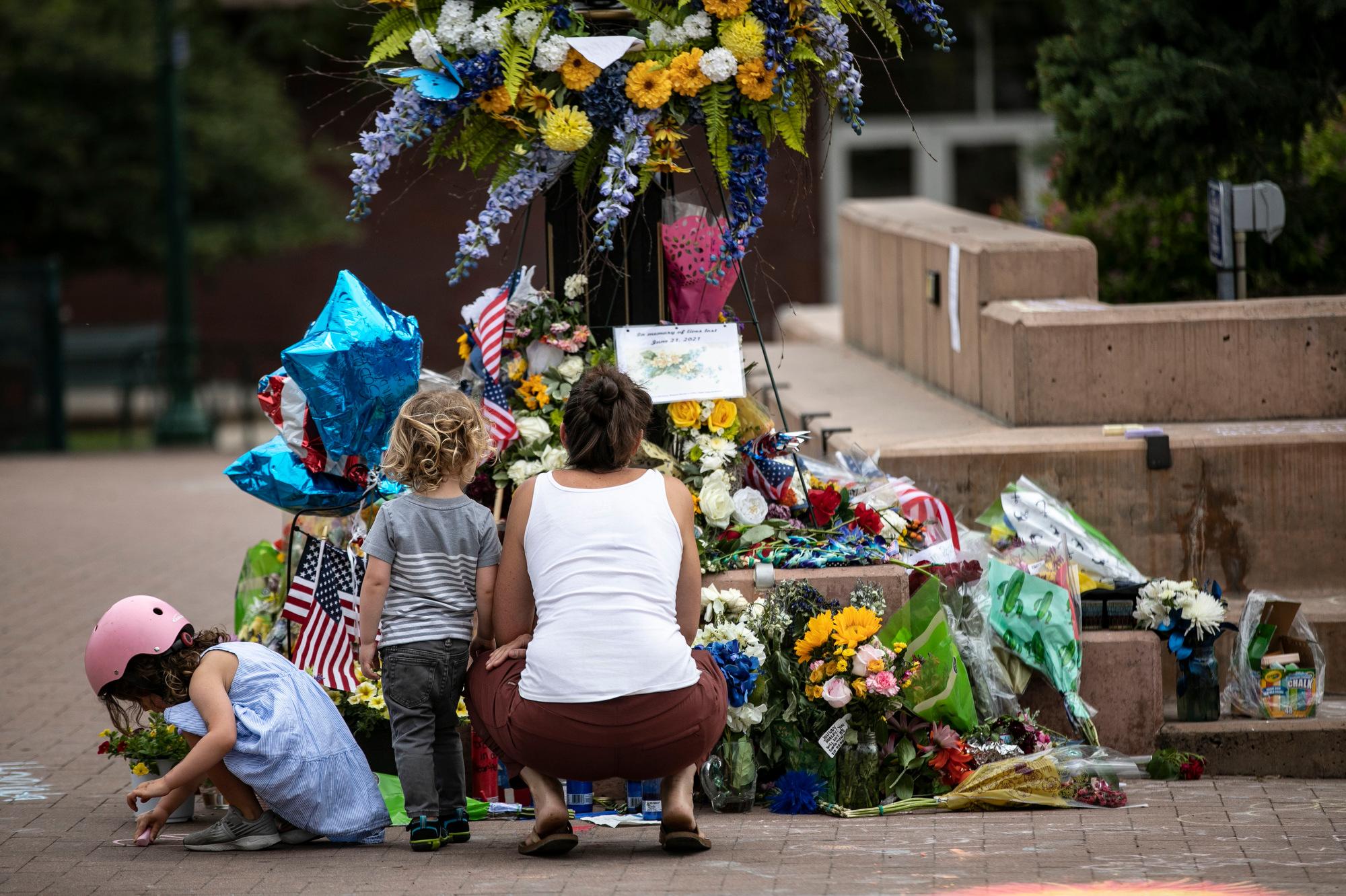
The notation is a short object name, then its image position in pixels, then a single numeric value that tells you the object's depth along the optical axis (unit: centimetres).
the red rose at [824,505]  1226
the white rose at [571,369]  1238
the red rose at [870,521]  1229
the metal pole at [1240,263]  1698
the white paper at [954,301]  1770
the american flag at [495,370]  1220
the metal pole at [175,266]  3434
